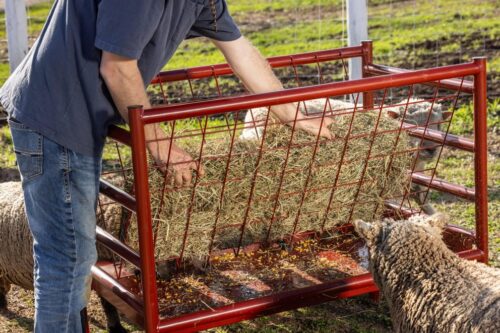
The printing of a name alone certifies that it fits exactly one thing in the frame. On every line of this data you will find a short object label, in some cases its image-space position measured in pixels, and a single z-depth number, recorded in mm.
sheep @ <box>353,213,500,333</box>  3506
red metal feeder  3754
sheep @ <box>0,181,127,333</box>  5012
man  3484
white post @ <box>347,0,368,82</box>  7273
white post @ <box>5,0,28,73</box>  7832
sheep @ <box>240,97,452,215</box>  6164
